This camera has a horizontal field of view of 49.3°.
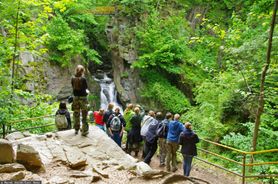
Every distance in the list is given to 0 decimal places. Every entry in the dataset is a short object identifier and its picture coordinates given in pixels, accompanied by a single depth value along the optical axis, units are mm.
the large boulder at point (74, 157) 7266
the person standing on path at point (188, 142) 8742
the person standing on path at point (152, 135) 9992
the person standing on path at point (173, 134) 9227
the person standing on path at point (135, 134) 10422
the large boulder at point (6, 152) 6227
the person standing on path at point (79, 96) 8234
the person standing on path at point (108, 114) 10539
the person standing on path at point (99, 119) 10938
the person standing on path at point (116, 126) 10164
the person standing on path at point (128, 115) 10882
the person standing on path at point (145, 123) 10266
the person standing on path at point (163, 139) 9719
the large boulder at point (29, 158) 6523
